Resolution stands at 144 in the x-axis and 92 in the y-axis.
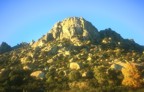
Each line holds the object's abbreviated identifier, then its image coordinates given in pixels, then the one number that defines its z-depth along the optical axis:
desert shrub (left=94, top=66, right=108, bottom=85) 65.83
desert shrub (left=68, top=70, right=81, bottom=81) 72.25
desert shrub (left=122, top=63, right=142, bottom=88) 60.36
